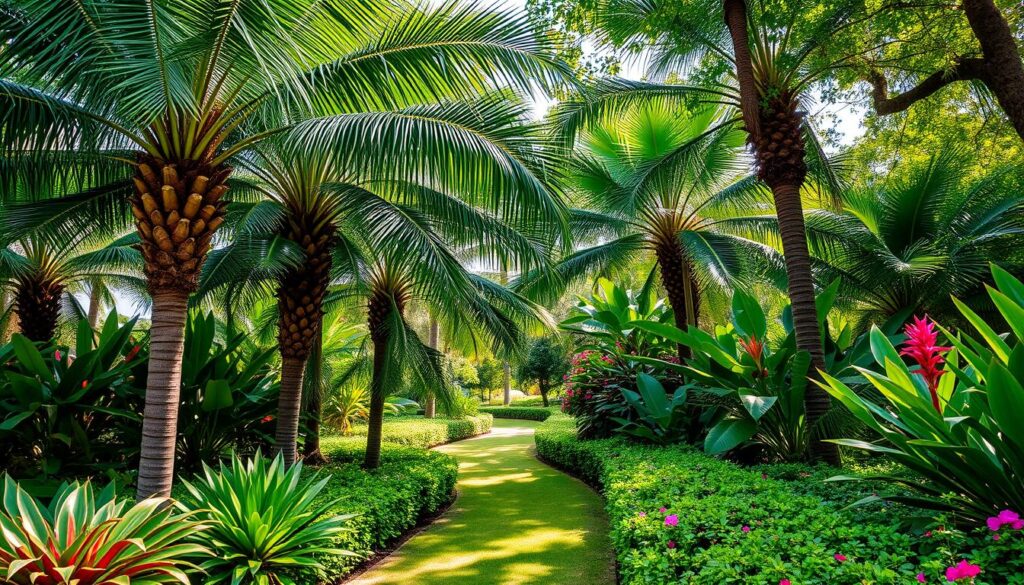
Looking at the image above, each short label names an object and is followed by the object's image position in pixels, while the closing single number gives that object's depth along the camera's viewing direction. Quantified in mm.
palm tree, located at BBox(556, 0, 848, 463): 5969
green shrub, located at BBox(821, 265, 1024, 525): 2707
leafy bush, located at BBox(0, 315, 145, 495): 5238
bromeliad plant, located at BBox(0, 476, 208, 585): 2801
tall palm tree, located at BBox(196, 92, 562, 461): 4840
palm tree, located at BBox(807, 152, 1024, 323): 7805
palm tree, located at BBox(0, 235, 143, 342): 9797
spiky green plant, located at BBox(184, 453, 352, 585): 3635
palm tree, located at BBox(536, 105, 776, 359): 9469
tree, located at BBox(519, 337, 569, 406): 31766
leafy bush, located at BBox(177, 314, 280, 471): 6297
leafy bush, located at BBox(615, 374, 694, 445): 7766
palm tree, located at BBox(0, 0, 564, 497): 3811
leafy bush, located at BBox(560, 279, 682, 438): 10398
